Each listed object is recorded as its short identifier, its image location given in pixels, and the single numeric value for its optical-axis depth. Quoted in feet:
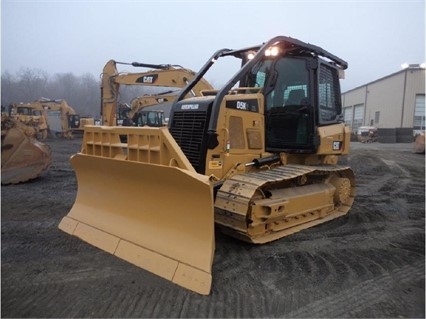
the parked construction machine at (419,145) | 55.26
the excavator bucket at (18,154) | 28.30
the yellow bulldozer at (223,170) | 12.87
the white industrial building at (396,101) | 110.22
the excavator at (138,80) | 31.99
